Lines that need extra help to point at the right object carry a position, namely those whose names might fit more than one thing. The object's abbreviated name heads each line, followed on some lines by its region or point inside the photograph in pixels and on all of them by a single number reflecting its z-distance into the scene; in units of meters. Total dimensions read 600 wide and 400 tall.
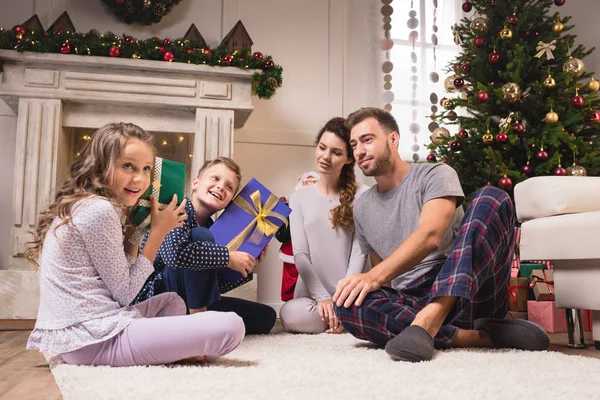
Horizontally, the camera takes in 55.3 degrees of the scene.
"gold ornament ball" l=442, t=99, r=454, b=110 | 3.45
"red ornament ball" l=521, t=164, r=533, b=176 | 3.10
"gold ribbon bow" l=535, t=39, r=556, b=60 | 3.19
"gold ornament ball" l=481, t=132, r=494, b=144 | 3.17
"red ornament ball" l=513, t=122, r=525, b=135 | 3.15
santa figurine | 2.66
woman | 2.31
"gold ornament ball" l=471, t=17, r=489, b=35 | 3.38
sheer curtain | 3.86
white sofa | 1.75
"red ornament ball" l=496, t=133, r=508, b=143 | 3.12
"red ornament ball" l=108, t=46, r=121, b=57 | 2.99
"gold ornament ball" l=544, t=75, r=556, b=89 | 3.14
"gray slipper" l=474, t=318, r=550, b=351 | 1.62
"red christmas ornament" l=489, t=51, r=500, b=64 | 3.30
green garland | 2.90
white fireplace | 2.93
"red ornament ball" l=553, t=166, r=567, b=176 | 3.00
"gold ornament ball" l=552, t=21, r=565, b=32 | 3.27
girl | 1.26
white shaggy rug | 1.00
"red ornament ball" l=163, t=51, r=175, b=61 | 3.06
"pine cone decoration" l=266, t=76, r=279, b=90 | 3.13
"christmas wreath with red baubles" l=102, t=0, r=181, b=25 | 3.35
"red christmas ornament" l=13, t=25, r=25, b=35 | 2.89
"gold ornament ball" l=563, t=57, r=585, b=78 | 3.18
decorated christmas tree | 3.13
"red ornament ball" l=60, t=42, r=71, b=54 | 2.93
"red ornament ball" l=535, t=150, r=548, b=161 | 3.09
